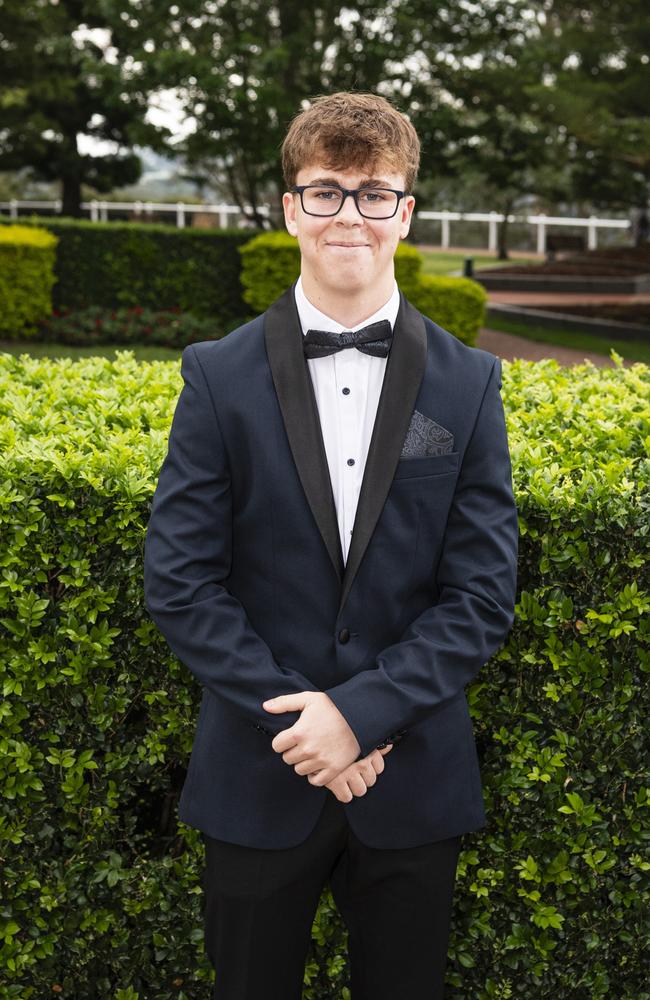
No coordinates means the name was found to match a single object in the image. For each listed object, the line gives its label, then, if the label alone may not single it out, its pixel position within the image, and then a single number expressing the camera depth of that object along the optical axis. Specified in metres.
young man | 2.36
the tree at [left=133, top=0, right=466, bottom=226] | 17.67
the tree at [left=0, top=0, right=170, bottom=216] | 20.33
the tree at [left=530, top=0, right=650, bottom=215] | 16.88
